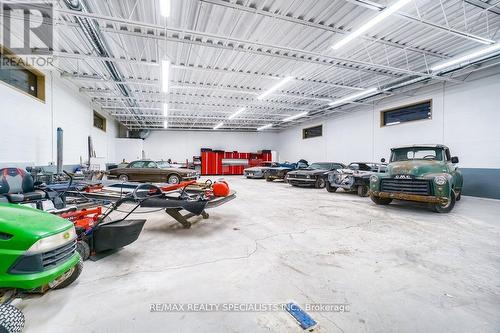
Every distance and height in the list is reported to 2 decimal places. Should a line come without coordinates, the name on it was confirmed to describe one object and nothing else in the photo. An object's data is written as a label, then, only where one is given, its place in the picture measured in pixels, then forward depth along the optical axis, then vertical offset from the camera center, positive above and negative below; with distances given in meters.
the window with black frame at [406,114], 8.95 +2.35
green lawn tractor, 1.33 -0.60
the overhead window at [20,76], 5.14 +2.40
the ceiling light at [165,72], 5.65 +2.66
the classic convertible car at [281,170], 12.22 -0.28
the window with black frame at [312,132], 15.14 +2.50
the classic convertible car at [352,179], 7.21 -0.49
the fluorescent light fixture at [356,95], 8.32 +2.88
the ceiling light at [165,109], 10.95 +3.06
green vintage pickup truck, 4.54 -0.29
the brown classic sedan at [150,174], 9.57 -0.40
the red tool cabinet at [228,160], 18.27 +0.44
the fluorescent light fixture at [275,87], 7.24 +2.94
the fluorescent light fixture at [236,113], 11.96 +3.10
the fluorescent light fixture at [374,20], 3.74 +2.81
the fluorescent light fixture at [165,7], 3.53 +2.68
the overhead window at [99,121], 11.51 +2.48
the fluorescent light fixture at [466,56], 5.12 +2.85
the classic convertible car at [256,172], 13.92 -0.45
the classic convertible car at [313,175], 9.27 -0.45
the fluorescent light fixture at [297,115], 12.55 +3.05
